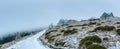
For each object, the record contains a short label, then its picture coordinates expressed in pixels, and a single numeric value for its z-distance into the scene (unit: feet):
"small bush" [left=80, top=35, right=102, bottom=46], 49.34
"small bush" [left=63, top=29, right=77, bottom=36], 70.31
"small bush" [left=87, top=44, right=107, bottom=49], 43.43
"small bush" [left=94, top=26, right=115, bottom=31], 60.21
